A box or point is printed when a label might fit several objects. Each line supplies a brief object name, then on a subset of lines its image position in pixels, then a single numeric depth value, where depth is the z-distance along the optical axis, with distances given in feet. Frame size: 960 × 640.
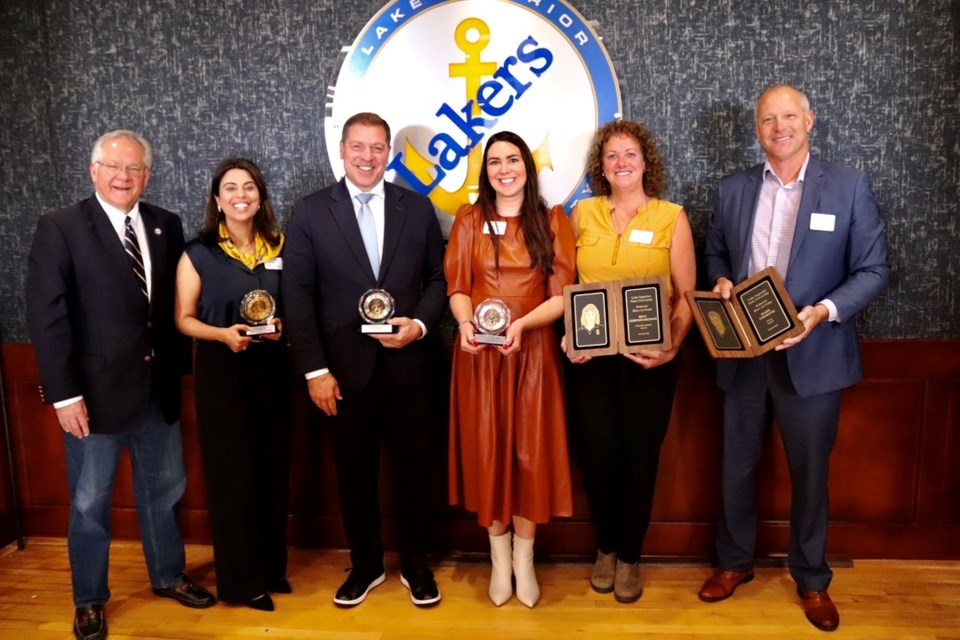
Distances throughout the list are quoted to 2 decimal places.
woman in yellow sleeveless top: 7.64
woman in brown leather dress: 7.47
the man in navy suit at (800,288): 7.31
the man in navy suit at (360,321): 7.61
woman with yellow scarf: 7.50
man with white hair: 7.07
